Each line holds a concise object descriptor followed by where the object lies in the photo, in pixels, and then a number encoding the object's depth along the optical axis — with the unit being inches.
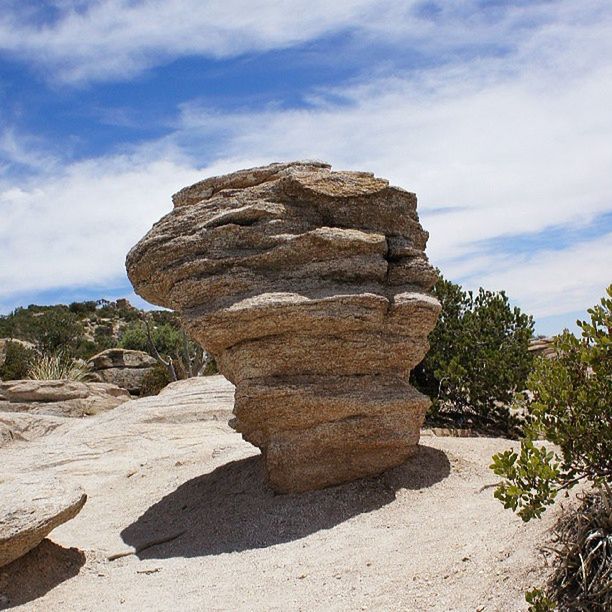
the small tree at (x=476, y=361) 539.2
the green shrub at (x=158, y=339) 1588.3
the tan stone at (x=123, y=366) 1320.1
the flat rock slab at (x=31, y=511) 301.6
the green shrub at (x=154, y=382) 1066.7
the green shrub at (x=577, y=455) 189.2
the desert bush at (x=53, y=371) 956.4
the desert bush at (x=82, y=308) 2588.6
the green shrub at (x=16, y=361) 1141.7
